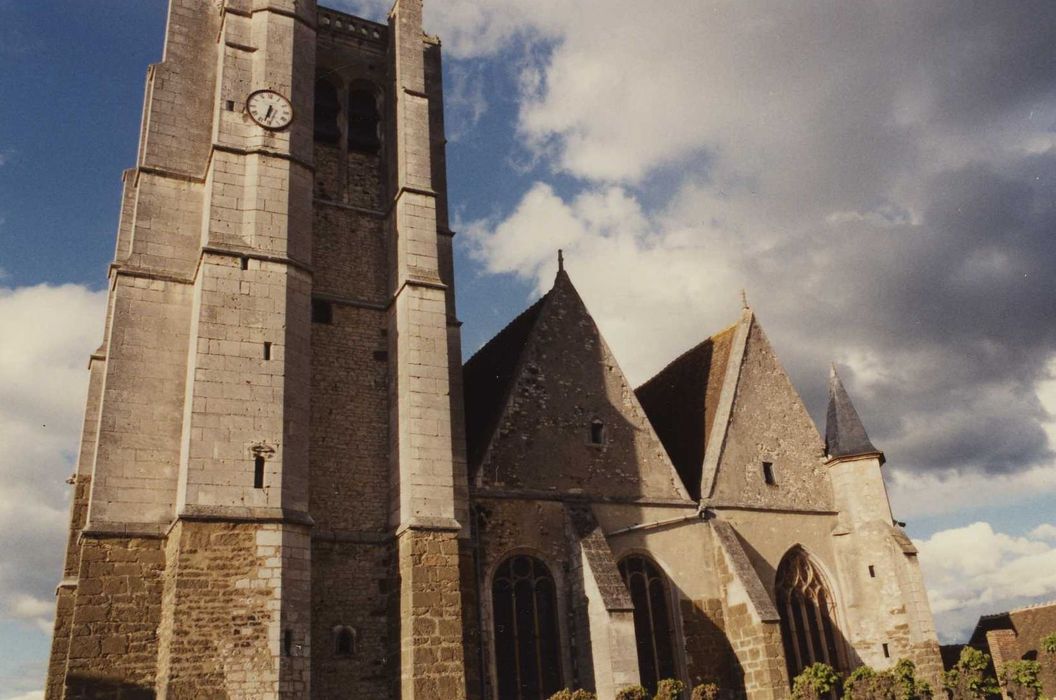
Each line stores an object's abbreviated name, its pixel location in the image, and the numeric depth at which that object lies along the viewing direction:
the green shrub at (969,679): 15.96
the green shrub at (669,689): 11.96
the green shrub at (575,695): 11.57
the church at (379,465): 12.45
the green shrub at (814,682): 13.91
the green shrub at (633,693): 11.84
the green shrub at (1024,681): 15.99
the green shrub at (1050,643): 19.28
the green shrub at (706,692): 12.21
